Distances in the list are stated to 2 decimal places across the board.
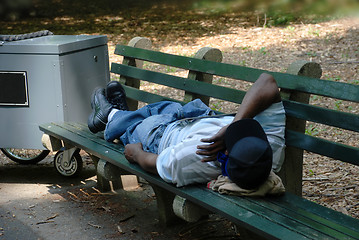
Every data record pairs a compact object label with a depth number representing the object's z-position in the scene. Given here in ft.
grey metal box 15.97
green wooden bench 9.19
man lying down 9.97
